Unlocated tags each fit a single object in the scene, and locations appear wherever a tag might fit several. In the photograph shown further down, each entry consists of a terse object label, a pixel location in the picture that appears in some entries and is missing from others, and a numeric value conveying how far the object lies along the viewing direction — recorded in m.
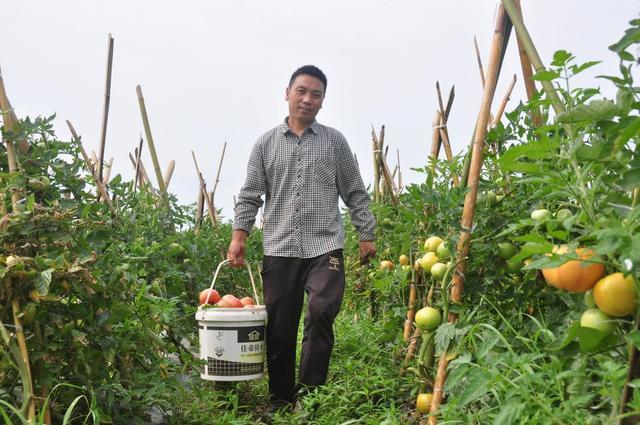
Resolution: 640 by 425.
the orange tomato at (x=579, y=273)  1.16
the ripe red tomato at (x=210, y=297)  3.18
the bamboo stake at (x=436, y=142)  3.50
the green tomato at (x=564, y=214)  1.41
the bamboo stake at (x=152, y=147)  4.47
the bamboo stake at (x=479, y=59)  3.63
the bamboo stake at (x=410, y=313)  2.78
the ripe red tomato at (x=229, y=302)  3.08
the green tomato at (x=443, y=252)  2.15
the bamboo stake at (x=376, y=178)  5.08
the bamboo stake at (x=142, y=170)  5.42
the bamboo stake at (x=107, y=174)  4.85
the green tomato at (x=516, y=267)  1.95
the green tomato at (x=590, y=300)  1.20
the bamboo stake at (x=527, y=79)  2.11
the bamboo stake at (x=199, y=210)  5.48
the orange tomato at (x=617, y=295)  1.08
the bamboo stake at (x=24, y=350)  1.58
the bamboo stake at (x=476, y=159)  2.01
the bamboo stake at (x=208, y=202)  6.07
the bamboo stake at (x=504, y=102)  2.88
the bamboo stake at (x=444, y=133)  3.37
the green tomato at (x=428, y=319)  2.10
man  3.03
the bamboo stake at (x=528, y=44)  1.54
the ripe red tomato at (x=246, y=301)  3.25
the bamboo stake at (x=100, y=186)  2.91
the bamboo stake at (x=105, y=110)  3.61
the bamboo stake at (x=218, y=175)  6.75
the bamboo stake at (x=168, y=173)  5.63
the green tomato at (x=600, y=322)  1.14
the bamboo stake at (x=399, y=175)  6.27
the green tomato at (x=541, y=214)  1.48
